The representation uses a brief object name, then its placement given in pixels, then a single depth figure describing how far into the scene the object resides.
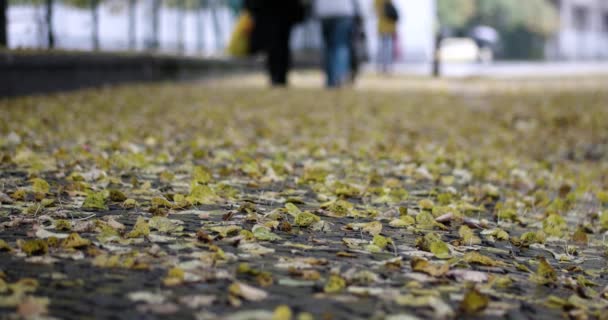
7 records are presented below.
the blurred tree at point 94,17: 14.53
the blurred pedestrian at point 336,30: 15.39
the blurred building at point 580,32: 63.53
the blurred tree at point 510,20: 57.87
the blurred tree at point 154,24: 18.00
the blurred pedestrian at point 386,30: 20.81
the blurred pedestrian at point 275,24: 16.17
